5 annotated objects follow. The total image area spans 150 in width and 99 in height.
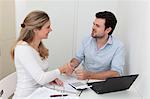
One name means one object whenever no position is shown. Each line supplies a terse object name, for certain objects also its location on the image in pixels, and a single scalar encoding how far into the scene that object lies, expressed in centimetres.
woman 187
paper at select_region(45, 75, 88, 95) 173
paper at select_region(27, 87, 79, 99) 161
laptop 162
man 223
